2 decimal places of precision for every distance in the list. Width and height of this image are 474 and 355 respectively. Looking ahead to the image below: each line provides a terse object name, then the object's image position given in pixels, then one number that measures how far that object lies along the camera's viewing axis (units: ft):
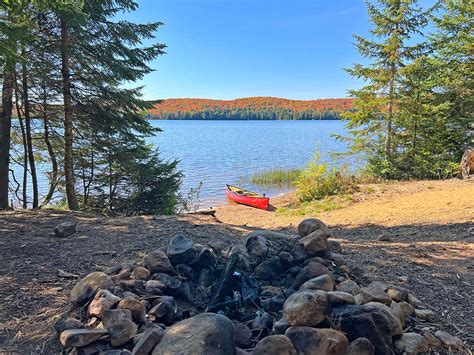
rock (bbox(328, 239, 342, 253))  11.89
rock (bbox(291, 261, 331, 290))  8.84
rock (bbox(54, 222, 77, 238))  14.87
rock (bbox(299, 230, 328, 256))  10.18
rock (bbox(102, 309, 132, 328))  7.27
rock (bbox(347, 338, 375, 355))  6.42
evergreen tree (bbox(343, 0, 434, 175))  40.55
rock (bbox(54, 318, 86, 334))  7.53
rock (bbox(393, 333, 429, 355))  6.75
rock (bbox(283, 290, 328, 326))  6.86
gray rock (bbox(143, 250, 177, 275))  9.42
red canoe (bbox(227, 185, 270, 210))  45.98
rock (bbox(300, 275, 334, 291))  8.03
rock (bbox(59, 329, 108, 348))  7.00
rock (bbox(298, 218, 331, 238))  11.14
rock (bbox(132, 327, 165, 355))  6.47
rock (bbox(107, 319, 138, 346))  6.97
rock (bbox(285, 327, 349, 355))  6.33
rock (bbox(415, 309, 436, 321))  8.14
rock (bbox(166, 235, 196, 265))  9.91
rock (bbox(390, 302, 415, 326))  7.56
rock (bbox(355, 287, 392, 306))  7.71
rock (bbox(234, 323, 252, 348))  6.84
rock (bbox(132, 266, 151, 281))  9.13
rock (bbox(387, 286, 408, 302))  8.52
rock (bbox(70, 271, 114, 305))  8.36
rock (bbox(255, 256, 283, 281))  9.49
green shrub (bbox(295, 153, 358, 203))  37.06
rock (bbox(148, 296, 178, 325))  7.63
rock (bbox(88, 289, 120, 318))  7.62
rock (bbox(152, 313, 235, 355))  6.09
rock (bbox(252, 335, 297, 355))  6.17
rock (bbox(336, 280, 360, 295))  8.38
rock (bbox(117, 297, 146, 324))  7.54
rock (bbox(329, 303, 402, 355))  6.67
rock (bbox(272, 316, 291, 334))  6.97
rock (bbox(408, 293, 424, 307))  8.73
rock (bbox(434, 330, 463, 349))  7.15
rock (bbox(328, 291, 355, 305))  7.30
